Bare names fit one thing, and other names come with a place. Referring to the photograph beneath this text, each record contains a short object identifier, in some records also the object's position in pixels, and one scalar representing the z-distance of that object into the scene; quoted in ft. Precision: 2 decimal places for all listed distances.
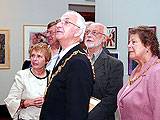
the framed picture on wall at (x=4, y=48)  26.43
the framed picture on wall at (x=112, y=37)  15.60
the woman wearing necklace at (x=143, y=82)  7.61
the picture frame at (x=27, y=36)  26.86
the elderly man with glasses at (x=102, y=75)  9.93
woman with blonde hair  9.85
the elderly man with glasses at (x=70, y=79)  7.19
